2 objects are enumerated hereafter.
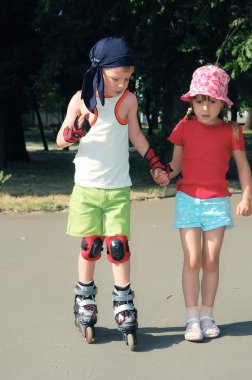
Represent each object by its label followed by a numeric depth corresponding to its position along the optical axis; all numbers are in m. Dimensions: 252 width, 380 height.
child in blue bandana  4.19
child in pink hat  4.26
